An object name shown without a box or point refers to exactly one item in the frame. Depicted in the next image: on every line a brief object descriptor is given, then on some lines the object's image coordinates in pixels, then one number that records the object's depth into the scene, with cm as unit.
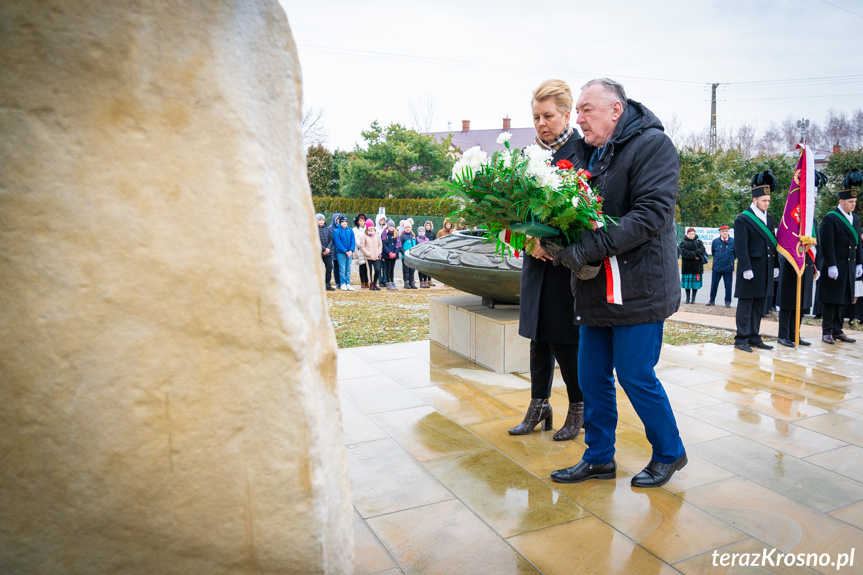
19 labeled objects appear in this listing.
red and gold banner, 657
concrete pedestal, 492
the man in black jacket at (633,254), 255
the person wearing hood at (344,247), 1309
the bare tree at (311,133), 3816
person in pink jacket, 1328
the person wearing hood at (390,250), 1395
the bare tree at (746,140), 4388
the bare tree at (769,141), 4472
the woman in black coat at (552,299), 316
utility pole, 3142
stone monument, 120
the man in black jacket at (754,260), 634
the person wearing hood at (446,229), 1264
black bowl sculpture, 482
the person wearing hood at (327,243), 1297
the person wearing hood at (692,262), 1203
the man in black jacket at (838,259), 701
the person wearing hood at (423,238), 1446
